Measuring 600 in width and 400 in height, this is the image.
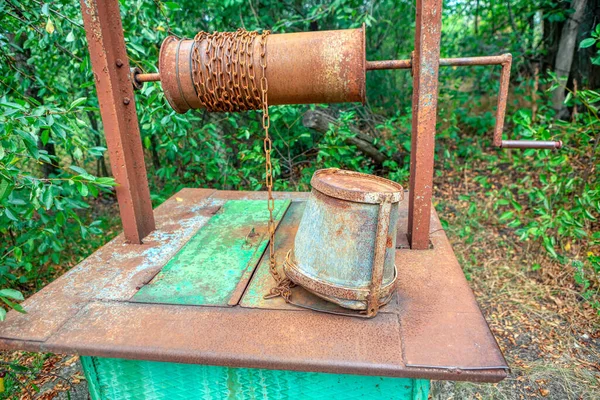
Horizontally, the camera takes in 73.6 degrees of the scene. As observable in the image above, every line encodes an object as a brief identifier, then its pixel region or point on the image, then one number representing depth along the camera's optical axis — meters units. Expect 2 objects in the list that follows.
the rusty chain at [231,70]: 2.11
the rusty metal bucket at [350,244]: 1.65
